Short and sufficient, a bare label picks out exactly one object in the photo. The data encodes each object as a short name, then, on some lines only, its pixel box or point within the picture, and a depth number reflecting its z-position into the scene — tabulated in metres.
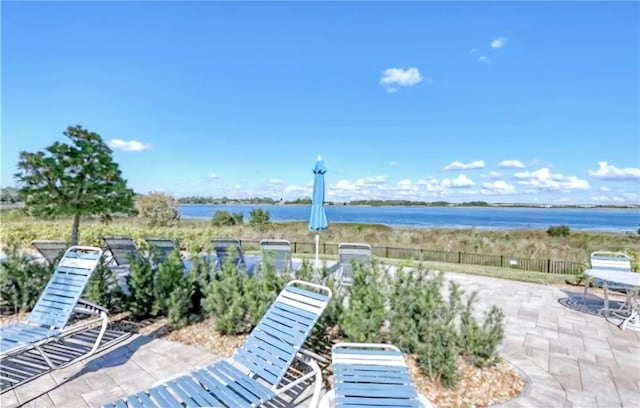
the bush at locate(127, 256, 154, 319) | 4.83
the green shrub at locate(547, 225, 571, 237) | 22.05
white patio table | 5.41
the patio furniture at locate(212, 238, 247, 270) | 6.71
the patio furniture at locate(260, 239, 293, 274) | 6.75
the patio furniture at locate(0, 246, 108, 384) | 3.22
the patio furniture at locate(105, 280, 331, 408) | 2.31
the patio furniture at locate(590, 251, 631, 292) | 6.67
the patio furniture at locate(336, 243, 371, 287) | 6.54
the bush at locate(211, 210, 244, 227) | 21.39
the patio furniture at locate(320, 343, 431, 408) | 2.20
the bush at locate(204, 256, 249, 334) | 4.29
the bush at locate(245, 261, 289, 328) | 4.22
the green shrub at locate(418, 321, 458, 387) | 3.16
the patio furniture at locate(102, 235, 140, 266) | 6.81
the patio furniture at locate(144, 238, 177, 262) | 5.11
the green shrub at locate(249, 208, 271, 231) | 20.09
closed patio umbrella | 6.36
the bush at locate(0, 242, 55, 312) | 5.16
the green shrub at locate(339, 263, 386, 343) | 3.40
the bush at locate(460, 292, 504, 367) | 3.48
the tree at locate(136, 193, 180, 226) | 21.52
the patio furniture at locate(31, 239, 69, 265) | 6.04
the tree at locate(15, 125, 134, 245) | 7.02
